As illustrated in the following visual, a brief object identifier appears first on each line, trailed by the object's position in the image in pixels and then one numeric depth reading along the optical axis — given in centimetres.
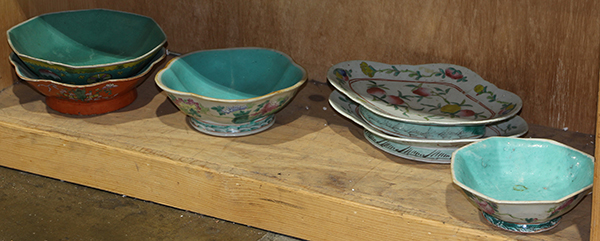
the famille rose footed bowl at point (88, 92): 115
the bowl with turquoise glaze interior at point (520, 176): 82
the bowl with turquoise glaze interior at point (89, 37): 128
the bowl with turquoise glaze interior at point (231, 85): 106
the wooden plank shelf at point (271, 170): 92
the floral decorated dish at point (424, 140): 99
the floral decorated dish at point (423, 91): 110
